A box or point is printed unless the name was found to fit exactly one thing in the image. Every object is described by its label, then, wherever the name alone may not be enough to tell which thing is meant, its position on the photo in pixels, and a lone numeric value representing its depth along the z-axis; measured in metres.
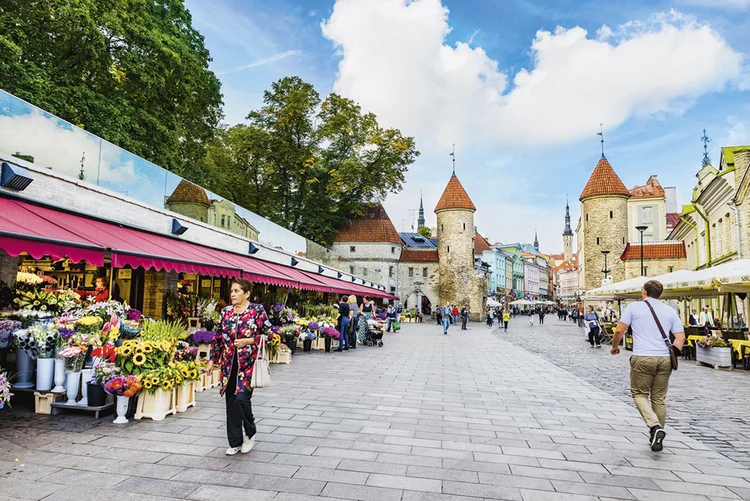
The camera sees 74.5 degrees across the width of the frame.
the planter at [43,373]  5.63
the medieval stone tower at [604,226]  47.22
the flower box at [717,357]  11.77
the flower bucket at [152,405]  5.61
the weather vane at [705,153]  35.67
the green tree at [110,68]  17.22
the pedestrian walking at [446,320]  26.37
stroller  16.56
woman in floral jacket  4.41
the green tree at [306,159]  40.50
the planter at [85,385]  5.59
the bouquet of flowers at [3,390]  4.61
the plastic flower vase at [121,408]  5.41
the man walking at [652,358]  4.98
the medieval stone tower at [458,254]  50.50
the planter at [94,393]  5.48
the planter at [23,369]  5.75
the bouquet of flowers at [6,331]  5.67
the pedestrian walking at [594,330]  18.69
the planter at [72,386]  5.60
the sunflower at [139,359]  5.52
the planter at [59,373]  5.65
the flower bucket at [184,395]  6.01
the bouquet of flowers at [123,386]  5.32
